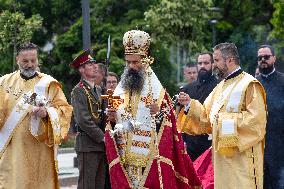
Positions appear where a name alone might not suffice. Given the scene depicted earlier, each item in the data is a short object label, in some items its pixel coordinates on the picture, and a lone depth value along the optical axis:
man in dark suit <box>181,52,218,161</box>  14.57
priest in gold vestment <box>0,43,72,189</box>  11.60
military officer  13.56
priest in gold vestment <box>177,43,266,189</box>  10.81
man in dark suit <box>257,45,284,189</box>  12.13
